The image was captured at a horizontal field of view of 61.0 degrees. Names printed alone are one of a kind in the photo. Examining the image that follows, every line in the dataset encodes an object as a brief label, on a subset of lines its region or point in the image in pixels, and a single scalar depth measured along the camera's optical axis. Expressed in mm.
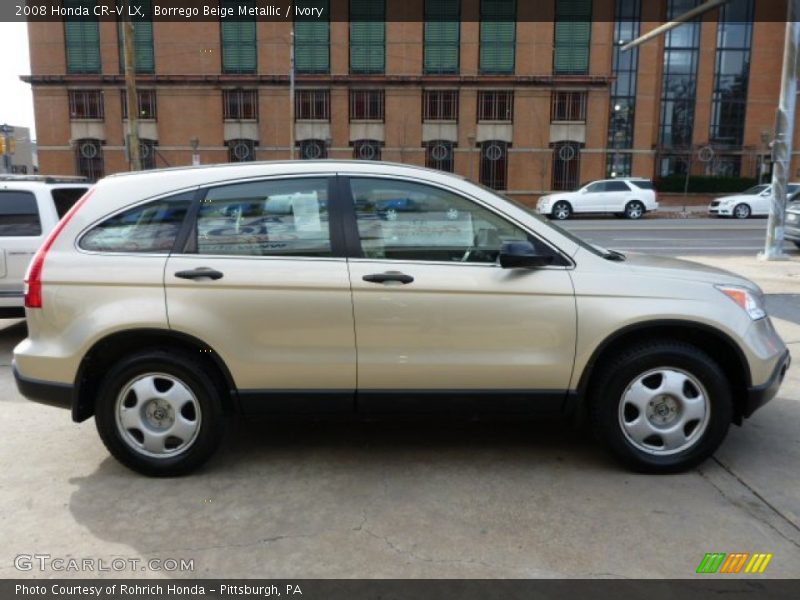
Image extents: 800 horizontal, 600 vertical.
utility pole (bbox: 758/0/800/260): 12688
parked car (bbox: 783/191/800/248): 14523
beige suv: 3703
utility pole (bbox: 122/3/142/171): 17453
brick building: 38000
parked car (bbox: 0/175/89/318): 6625
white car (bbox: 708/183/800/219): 28422
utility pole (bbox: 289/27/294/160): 34031
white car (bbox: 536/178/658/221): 28062
